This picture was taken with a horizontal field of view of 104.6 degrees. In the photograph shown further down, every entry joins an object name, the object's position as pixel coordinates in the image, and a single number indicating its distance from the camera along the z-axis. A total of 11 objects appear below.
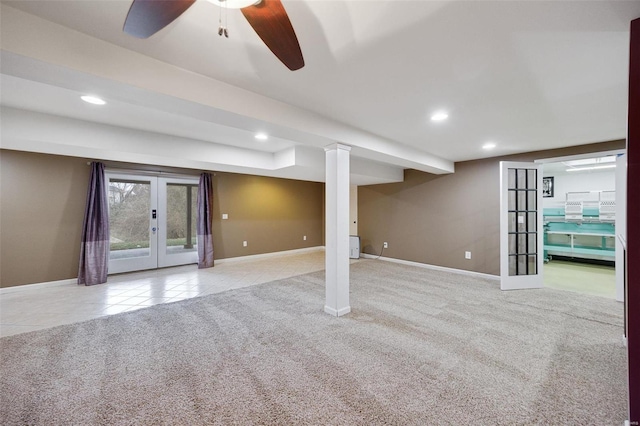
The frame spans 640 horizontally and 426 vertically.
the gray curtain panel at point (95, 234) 4.23
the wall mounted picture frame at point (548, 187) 6.75
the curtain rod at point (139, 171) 4.58
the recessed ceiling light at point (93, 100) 2.58
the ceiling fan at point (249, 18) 1.01
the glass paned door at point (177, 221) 5.27
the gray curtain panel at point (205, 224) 5.48
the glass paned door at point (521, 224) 4.13
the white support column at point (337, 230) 3.03
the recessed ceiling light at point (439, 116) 2.74
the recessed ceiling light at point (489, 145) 3.89
